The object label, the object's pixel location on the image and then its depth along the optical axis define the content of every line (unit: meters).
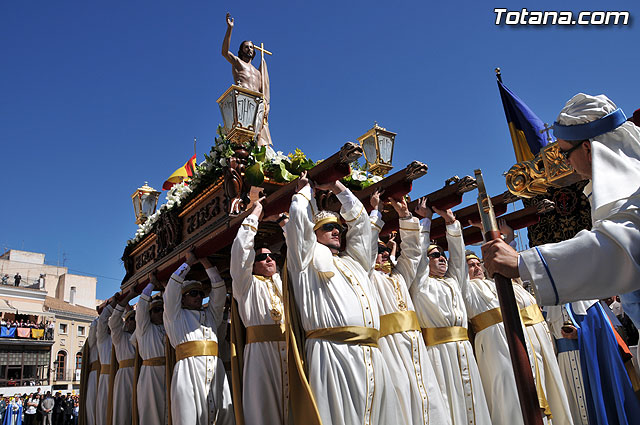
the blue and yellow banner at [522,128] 9.33
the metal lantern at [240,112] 5.41
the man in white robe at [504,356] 4.74
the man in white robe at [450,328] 4.52
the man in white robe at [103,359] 7.39
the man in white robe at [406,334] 4.08
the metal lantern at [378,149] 6.70
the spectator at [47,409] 18.00
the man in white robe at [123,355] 6.58
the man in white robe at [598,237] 1.84
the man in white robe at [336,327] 3.52
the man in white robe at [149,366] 5.78
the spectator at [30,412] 18.48
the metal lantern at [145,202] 9.30
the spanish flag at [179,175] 10.89
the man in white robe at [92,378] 7.98
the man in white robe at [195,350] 4.93
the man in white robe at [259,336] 4.29
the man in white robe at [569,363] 5.27
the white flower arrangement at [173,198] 6.33
